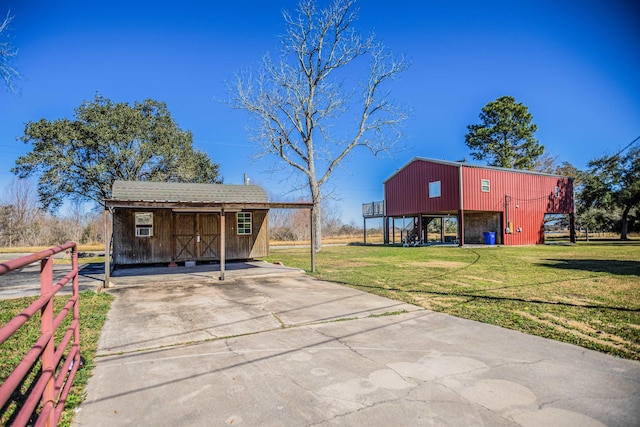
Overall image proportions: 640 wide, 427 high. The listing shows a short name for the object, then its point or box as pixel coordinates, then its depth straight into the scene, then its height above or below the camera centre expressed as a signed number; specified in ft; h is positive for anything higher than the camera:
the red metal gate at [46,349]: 4.55 -2.05
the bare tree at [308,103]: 72.23 +25.62
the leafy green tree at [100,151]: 71.00 +16.67
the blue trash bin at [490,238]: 79.92 -3.40
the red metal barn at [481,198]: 76.23 +5.88
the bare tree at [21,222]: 116.16 +1.79
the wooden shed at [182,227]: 44.50 -0.17
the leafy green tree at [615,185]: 102.42 +11.38
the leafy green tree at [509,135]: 117.80 +30.21
